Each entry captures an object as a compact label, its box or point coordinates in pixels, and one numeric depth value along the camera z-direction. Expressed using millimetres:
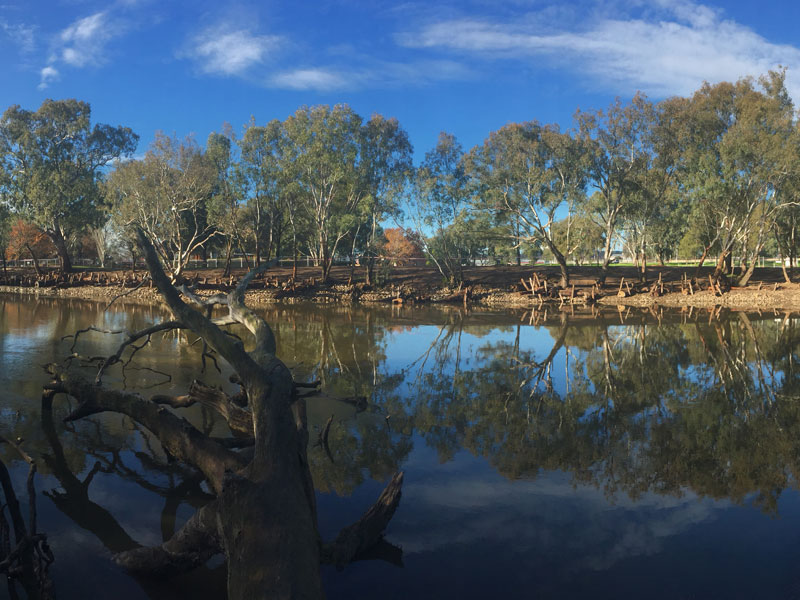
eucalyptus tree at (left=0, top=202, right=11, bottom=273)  51719
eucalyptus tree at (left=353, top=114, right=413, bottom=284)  44312
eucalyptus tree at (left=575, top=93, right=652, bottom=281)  37875
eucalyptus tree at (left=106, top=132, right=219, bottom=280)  40688
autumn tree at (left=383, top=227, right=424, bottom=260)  108369
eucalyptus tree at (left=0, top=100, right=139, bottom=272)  50938
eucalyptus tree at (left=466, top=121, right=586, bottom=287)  38934
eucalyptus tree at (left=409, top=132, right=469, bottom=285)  43188
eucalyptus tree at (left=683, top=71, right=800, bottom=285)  34906
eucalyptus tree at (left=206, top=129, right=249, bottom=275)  43688
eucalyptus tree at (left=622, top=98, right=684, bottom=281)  38219
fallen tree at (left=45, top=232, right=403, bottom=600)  4430
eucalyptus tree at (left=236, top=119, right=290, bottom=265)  42906
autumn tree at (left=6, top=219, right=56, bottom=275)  76250
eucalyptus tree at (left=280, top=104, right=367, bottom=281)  41156
